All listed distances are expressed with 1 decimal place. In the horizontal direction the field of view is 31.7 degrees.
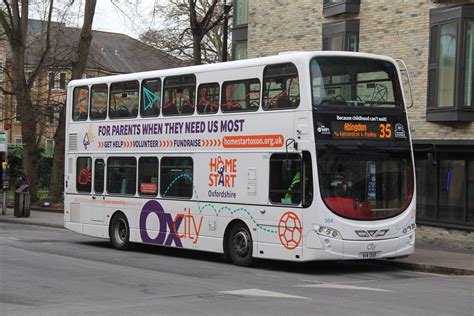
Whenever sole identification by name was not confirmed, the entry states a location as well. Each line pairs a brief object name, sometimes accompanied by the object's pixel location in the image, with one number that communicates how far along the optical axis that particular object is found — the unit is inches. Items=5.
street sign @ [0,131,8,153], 1298.1
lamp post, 1060.9
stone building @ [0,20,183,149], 1729.0
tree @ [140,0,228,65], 1797.5
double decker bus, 597.9
